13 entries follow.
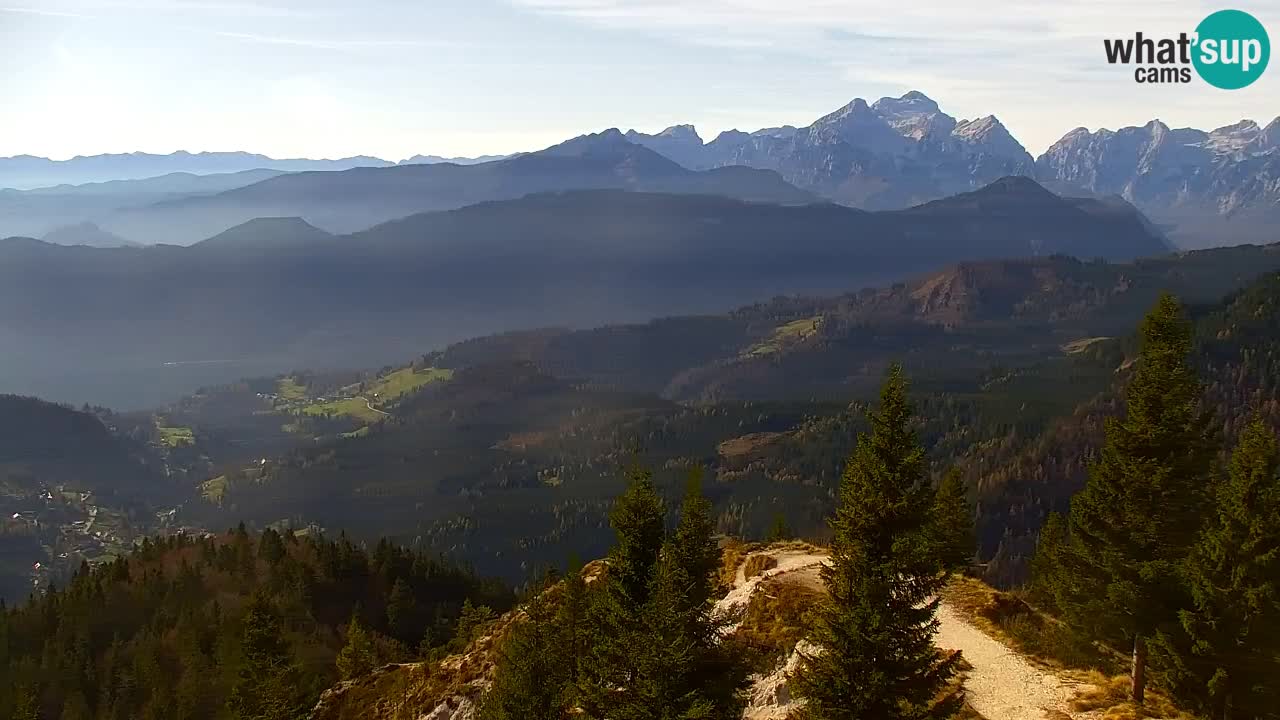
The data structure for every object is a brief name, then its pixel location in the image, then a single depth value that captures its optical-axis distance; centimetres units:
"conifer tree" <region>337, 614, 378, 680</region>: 9869
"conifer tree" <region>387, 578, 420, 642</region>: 15738
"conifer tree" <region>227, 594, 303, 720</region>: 6675
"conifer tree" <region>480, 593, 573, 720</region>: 5063
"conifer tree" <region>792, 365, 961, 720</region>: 3159
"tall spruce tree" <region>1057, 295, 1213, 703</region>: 4175
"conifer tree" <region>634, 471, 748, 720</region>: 3456
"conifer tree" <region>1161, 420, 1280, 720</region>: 4116
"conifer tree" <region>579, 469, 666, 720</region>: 3822
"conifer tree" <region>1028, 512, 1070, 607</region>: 7962
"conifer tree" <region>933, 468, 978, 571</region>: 7275
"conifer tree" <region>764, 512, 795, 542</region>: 9888
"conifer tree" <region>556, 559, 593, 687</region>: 5506
